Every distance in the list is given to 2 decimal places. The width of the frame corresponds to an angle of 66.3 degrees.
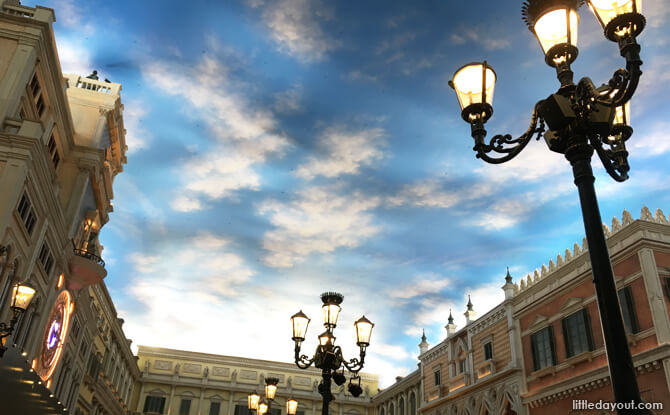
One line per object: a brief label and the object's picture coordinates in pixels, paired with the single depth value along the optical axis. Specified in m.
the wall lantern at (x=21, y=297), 9.69
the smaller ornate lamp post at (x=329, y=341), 11.12
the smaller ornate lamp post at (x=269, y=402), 17.16
